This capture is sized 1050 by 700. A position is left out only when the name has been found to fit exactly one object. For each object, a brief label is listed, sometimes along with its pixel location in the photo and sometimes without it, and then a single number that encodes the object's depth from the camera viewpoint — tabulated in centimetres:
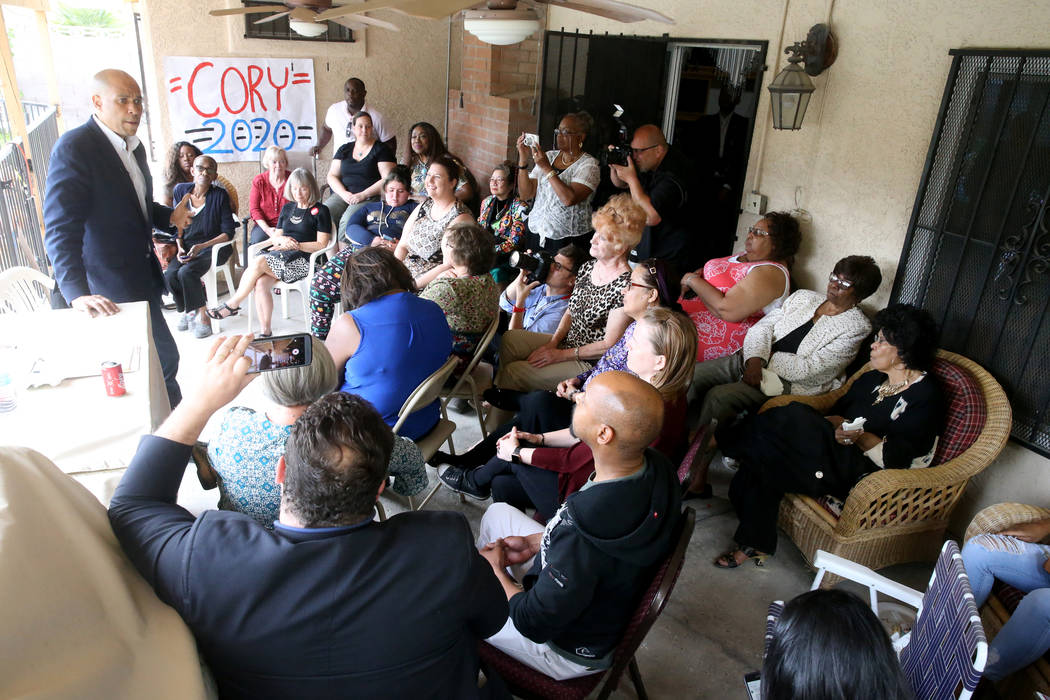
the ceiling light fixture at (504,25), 256
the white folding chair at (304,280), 450
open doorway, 417
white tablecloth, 186
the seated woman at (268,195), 489
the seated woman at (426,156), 508
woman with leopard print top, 308
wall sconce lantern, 330
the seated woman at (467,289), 300
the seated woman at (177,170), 477
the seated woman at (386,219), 449
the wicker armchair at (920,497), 242
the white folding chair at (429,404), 238
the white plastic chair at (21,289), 286
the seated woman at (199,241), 439
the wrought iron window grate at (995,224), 253
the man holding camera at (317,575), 110
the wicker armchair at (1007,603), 186
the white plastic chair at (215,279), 453
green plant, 1872
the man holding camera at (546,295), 345
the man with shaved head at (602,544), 148
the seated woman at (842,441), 253
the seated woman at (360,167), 538
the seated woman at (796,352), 291
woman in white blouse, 426
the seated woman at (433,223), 398
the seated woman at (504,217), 442
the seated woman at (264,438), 173
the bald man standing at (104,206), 266
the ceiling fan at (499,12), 231
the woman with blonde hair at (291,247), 446
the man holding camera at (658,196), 387
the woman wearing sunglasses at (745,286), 328
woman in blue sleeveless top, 245
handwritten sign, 585
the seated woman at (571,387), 259
